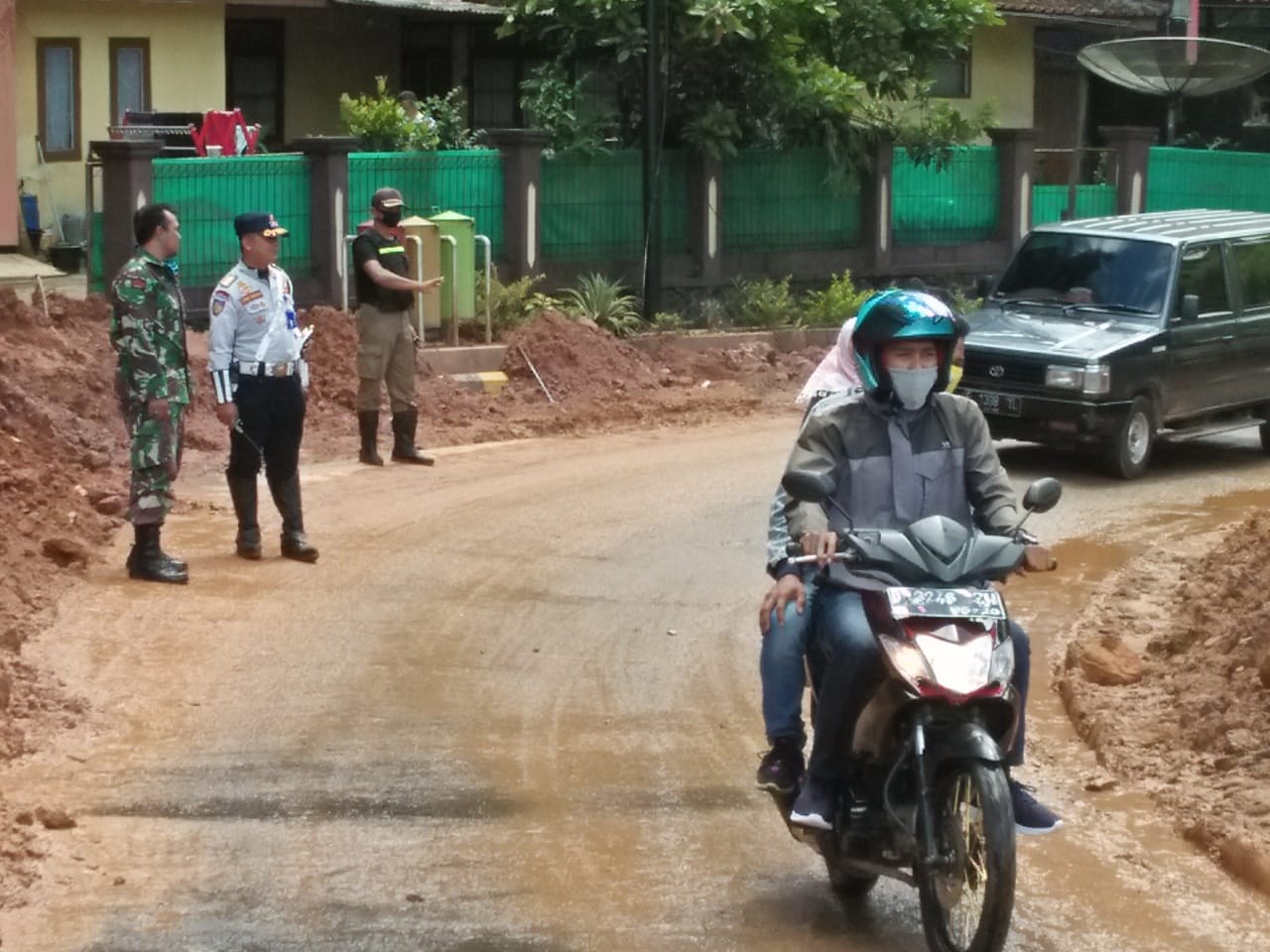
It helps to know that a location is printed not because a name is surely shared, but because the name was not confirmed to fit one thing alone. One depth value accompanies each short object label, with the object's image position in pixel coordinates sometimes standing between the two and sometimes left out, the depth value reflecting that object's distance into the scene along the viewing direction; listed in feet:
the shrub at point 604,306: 65.82
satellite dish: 85.46
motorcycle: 18.10
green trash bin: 59.82
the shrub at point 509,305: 62.13
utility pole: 66.95
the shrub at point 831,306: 70.85
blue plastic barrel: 72.84
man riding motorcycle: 19.70
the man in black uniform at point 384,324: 47.52
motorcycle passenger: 19.66
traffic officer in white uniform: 36.24
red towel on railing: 67.56
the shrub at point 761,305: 69.97
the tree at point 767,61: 68.95
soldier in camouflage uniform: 34.83
